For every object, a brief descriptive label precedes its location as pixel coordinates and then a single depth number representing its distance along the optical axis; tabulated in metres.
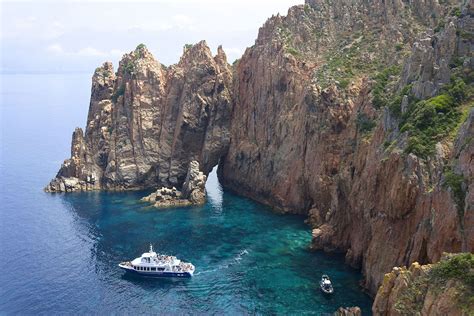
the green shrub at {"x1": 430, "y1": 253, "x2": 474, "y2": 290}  43.34
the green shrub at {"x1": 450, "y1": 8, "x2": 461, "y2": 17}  79.51
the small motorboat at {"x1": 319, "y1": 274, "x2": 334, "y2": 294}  73.75
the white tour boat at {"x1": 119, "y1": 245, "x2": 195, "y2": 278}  83.62
